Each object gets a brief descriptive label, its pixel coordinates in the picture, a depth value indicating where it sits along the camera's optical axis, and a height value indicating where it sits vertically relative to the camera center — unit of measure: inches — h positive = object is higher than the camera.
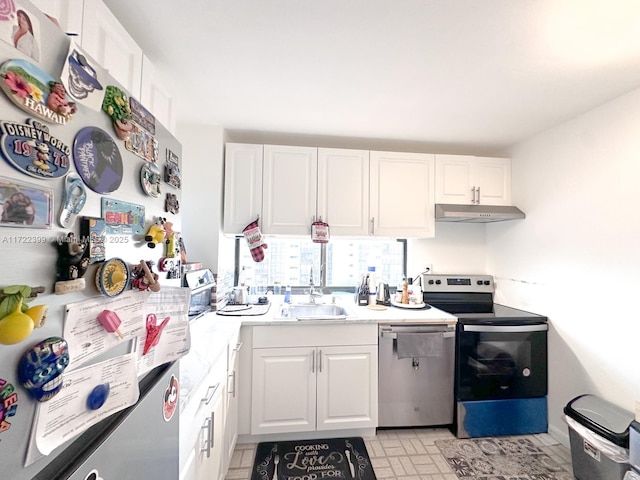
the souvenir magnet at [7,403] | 12.6 -7.8
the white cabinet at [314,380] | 72.6 -36.2
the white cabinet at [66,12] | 26.0 +24.5
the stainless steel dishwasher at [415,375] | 76.2 -36.3
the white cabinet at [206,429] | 37.1 -29.8
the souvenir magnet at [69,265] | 16.4 -1.3
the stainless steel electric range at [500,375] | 77.9 -36.2
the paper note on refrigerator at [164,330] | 25.0 -8.6
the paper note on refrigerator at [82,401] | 15.0 -10.3
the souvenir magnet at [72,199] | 16.7 +3.0
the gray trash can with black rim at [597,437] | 54.6 -39.5
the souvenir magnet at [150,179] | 26.1 +6.8
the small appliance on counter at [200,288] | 65.4 -11.0
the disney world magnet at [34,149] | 13.6 +5.2
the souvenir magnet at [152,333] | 24.9 -8.4
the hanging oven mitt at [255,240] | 83.4 +2.5
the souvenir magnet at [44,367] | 13.9 -6.8
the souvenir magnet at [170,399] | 27.7 -16.5
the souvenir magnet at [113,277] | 19.8 -2.5
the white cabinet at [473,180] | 92.5 +25.4
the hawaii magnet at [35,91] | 13.5 +8.4
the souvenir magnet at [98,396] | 18.0 -10.6
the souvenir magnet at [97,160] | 18.1 +6.3
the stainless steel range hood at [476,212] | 87.5 +13.3
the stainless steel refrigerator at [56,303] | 13.4 -3.7
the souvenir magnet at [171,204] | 31.4 +5.2
